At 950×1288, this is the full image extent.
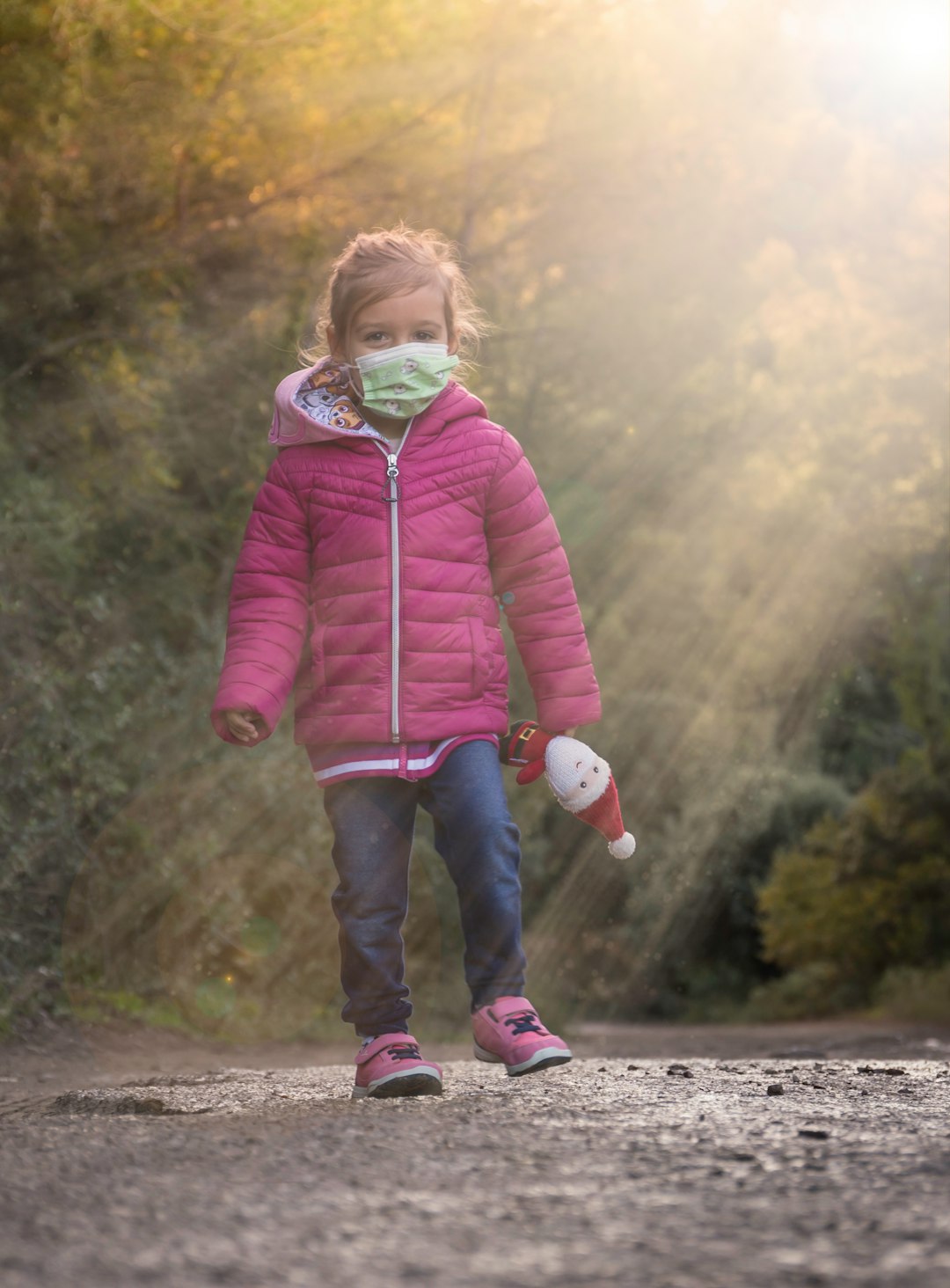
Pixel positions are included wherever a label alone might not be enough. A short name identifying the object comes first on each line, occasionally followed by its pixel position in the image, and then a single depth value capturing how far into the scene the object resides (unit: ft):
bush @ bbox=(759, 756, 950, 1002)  50.75
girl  11.81
